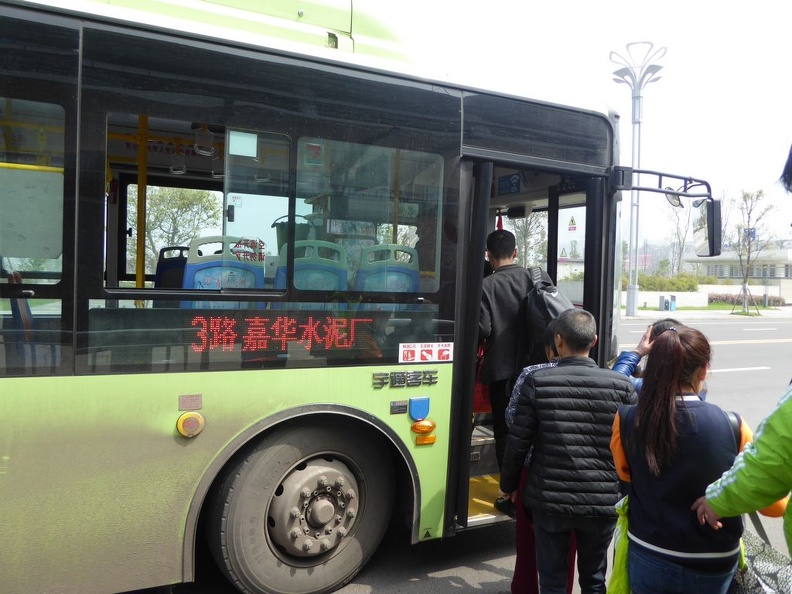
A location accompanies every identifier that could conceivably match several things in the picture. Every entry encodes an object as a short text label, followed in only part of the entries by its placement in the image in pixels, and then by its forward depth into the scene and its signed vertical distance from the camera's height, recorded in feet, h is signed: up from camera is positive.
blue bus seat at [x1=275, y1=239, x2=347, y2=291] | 11.05 +0.33
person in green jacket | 5.75 -1.65
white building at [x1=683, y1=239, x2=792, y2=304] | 190.90 +9.12
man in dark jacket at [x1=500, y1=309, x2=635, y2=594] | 9.29 -2.25
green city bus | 9.39 -0.18
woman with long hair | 7.30 -1.94
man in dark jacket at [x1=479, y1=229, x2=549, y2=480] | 13.94 -0.87
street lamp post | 79.41 +26.90
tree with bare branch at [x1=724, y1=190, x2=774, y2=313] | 117.08 +11.61
